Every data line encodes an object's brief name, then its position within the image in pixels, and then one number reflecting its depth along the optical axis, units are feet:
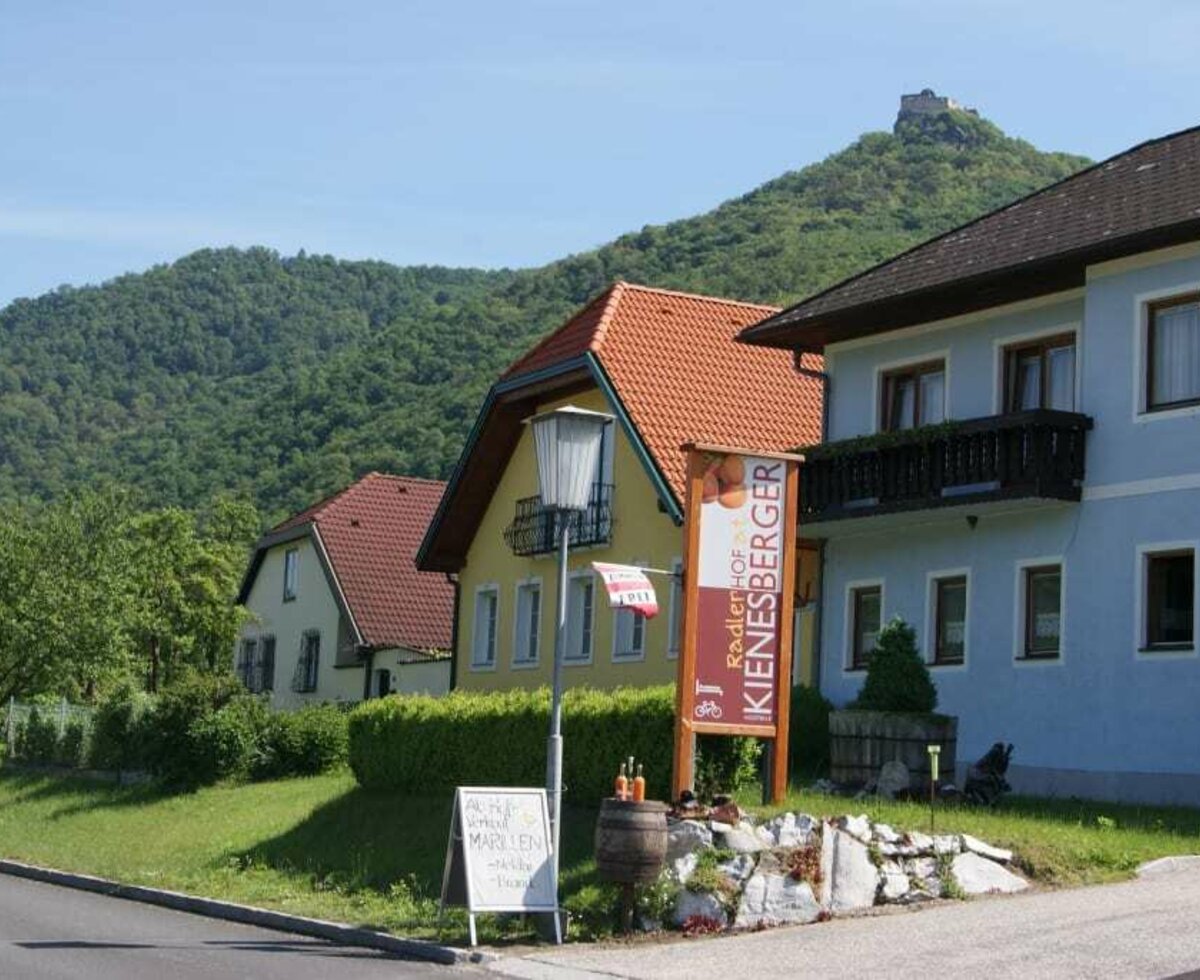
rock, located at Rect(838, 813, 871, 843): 61.87
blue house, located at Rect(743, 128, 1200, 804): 85.56
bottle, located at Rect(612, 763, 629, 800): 60.44
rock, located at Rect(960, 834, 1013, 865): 63.05
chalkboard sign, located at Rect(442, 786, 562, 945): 59.31
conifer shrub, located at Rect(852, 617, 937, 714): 84.84
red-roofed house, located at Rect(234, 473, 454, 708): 169.99
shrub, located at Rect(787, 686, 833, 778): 96.12
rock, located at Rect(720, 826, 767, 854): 60.90
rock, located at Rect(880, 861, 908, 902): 61.41
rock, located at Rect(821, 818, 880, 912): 60.80
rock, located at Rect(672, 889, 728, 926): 59.77
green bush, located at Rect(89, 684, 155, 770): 131.95
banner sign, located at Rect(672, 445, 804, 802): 67.46
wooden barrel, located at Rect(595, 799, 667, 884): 58.74
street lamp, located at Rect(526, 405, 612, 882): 62.39
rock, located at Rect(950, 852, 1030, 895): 62.23
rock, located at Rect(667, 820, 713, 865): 60.95
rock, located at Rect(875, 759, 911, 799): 80.23
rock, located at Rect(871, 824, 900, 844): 62.39
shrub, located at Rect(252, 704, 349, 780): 121.70
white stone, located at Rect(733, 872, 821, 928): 59.77
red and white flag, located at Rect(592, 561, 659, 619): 65.87
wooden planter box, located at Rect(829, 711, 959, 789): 82.48
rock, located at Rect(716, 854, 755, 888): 60.29
